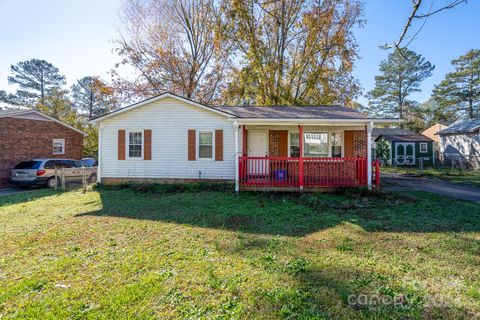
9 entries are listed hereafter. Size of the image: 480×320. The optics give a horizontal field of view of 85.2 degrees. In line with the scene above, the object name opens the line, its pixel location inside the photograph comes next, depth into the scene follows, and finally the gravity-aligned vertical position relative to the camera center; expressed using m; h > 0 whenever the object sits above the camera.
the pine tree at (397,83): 36.84 +11.28
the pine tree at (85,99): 39.62 +9.63
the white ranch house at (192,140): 11.53 +0.94
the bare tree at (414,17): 4.31 +2.50
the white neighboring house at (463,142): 23.12 +1.74
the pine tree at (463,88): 32.72 +9.55
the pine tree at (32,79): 34.75 +11.29
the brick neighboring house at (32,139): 14.34 +1.46
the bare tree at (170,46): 21.95 +9.89
